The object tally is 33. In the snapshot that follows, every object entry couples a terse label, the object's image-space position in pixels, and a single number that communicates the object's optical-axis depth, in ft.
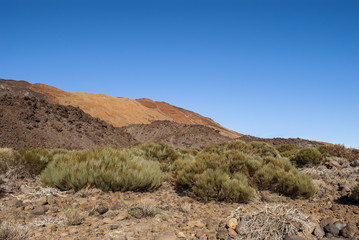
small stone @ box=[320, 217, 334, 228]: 13.15
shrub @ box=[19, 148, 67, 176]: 24.73
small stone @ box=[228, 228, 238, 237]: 12.40
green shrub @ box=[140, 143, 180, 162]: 38.50
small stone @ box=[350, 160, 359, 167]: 34.27
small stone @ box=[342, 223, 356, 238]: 12.06
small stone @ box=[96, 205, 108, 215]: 15.05
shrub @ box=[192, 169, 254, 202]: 18.62
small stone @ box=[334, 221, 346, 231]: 12.70
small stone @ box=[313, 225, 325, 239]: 12.27
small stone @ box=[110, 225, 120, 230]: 12.81
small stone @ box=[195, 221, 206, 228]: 13.67
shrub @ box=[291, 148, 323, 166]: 38.06
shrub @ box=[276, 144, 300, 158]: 64.15
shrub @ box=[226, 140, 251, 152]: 46.93
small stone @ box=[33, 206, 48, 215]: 14.83
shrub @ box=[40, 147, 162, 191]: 19.38
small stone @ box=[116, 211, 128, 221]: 14.27
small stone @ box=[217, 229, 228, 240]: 12.20
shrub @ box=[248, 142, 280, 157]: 45.69
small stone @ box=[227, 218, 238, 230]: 13.01
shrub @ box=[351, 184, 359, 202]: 17.77
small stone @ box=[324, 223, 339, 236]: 12.42
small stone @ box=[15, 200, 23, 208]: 16.08
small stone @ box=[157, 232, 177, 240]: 11.98
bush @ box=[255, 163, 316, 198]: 20.58
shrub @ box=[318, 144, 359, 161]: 41.28
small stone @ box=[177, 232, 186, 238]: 12.36
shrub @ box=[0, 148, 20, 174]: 23.29
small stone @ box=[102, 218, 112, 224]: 13.69
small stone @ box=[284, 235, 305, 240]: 11.37
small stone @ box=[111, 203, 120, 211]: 15.61
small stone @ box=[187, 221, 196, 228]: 13.78
